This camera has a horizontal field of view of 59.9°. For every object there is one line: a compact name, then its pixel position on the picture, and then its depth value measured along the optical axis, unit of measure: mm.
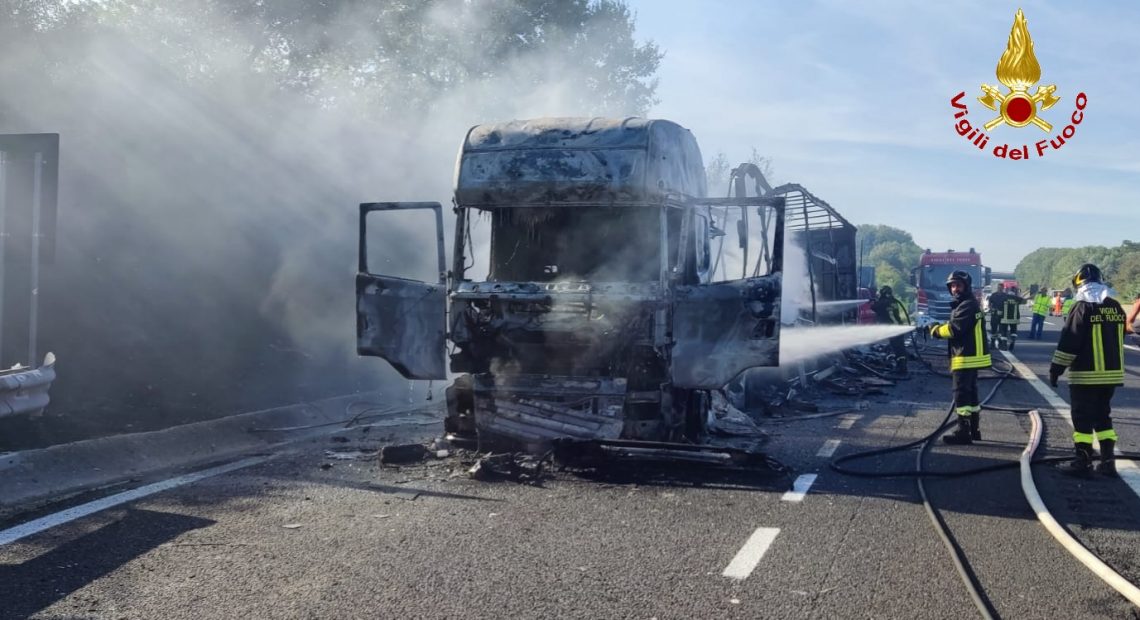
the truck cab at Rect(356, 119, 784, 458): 7832
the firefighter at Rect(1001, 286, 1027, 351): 22984
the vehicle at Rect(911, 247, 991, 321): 30062
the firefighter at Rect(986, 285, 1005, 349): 23078
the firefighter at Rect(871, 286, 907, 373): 19641
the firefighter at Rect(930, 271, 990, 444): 9477
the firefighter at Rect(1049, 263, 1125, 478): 7602
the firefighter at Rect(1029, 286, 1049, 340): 27125
